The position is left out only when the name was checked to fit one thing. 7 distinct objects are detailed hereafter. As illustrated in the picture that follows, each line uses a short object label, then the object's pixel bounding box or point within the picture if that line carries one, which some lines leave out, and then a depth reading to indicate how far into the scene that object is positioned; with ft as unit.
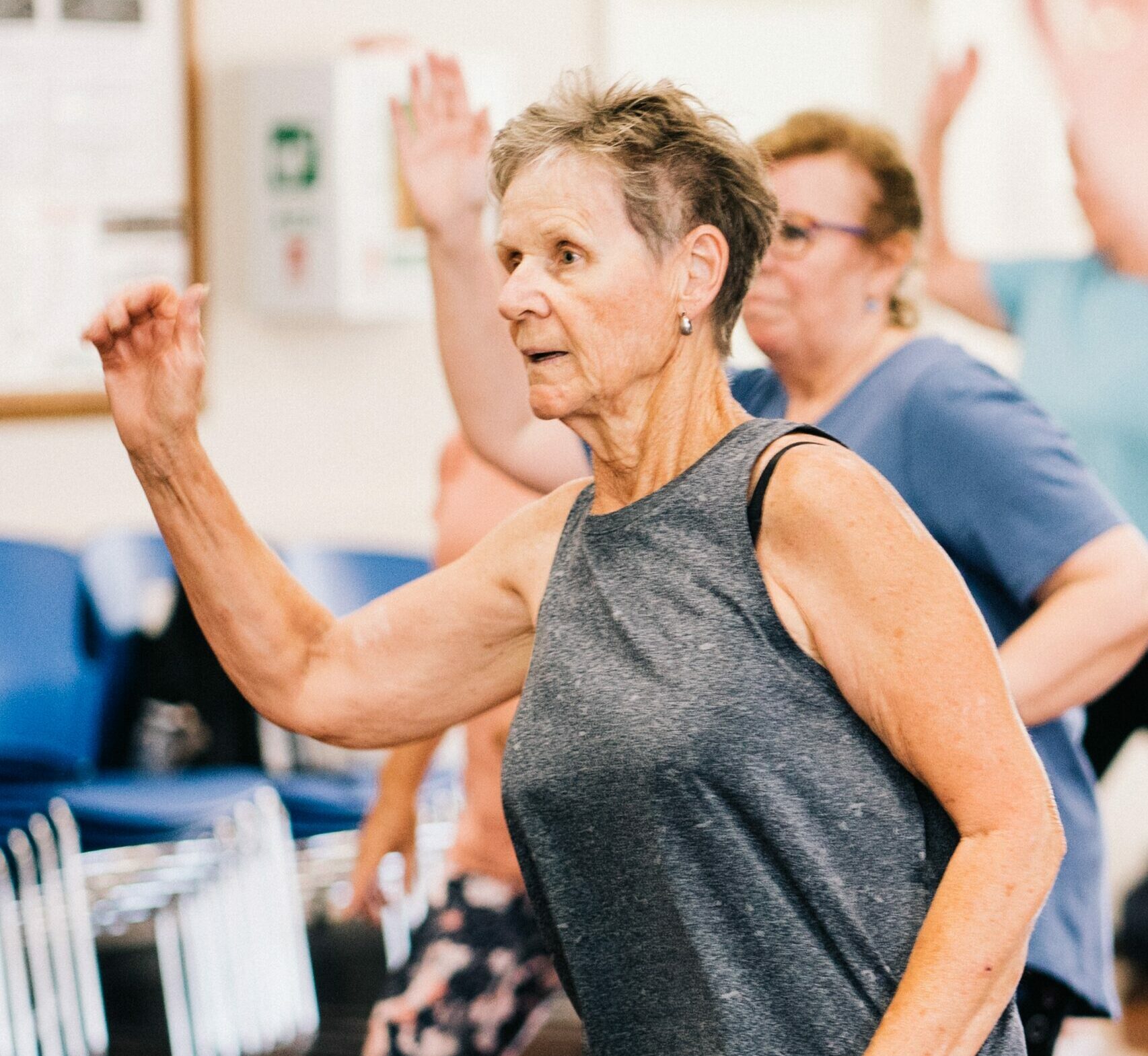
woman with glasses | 11.64
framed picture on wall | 30.42
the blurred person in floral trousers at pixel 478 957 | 14.71
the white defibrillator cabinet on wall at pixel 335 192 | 31.04
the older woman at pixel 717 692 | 8.03
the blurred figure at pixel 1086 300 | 20.95
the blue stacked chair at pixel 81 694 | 24.54
